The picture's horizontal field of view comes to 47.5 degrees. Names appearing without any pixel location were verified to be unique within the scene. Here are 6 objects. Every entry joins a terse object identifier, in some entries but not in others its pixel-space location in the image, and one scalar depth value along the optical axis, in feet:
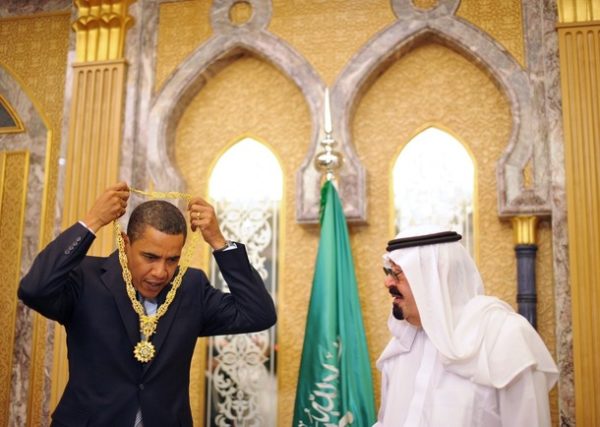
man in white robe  6.97
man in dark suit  7.26
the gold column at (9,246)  14.10
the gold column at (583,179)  11.14
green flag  11.43
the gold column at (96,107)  13.64
